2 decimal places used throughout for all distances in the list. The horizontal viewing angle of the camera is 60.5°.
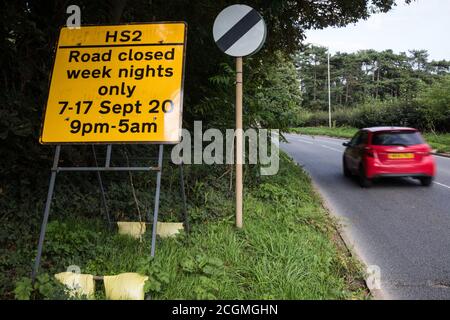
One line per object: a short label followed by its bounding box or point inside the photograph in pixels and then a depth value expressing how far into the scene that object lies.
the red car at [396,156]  9.38
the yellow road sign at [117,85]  3.75
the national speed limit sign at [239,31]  4.74
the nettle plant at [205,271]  3.37
